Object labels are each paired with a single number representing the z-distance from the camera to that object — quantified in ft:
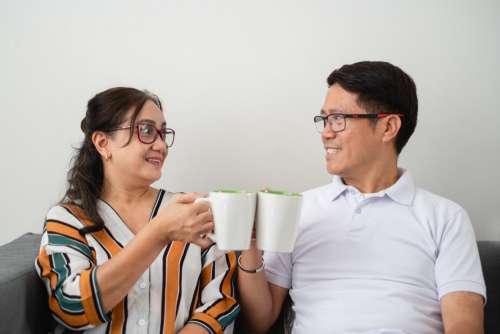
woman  3.49
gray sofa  3.55
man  3.76
